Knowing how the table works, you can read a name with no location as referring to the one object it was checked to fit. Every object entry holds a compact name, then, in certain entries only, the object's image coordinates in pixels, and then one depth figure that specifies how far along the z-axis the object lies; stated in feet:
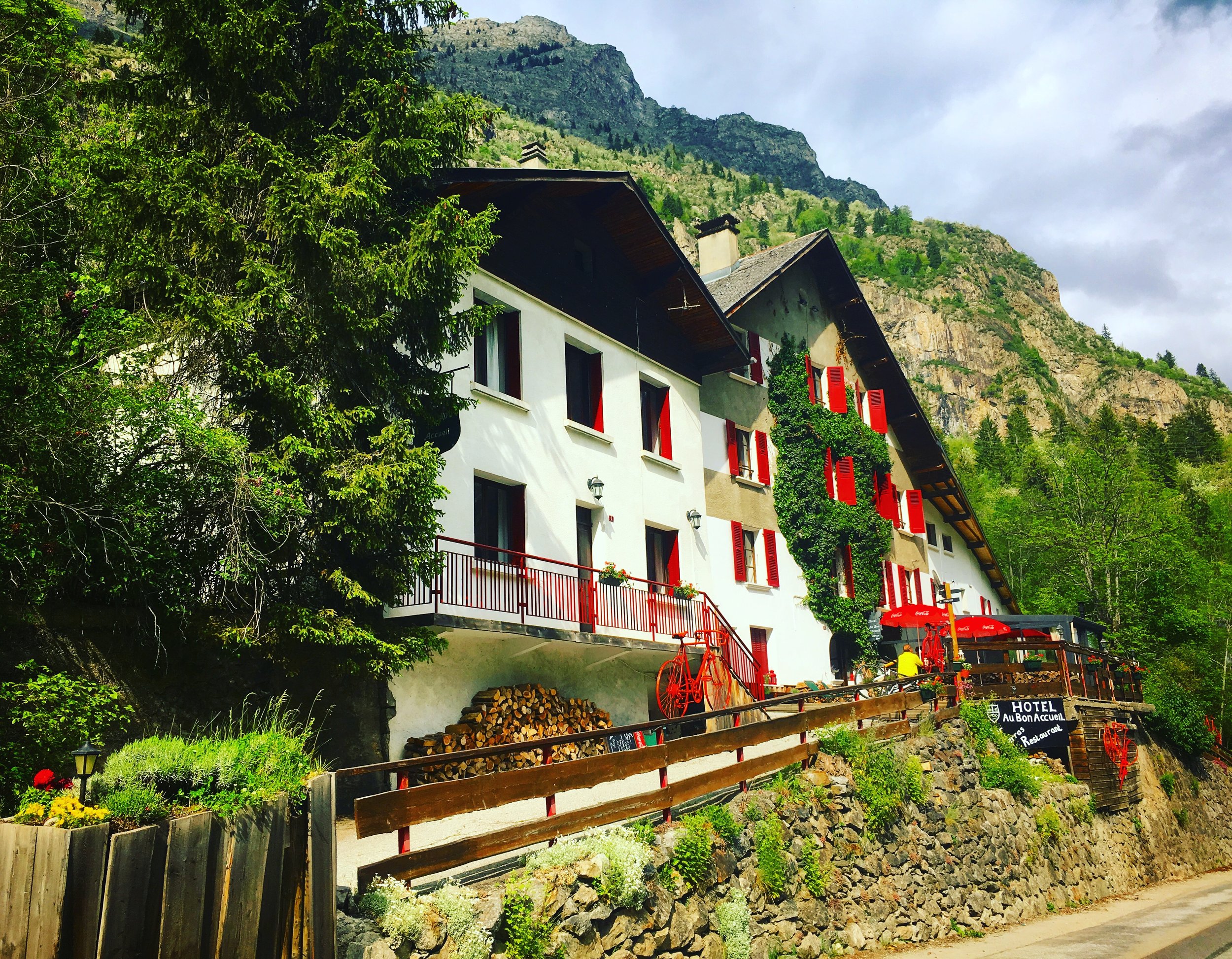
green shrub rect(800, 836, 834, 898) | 38.14
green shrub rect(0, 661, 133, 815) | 23.00
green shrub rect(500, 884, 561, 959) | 25.30
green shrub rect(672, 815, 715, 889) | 32.48
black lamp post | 17.38
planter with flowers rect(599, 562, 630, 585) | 55.62
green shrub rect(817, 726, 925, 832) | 44.09
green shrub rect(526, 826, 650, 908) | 28.48
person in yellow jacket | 65.46
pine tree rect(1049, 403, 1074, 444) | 292.81
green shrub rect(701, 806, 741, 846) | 35.29
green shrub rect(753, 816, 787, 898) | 36.01
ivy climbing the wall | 84.89
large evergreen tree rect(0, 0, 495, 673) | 28.45
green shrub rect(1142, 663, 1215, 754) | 85.10
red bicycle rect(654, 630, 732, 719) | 56.08
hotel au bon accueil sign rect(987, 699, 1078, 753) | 64.13
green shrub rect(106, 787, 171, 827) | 17.76
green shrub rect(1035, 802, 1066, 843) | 57.21
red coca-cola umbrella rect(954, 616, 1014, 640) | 76.38
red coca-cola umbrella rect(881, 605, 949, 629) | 80.53
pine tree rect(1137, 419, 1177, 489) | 262.88
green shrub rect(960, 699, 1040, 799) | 56.44
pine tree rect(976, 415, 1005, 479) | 301.84
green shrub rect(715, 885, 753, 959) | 32.83
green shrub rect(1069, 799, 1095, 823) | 62.49
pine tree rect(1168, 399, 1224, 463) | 303.07
